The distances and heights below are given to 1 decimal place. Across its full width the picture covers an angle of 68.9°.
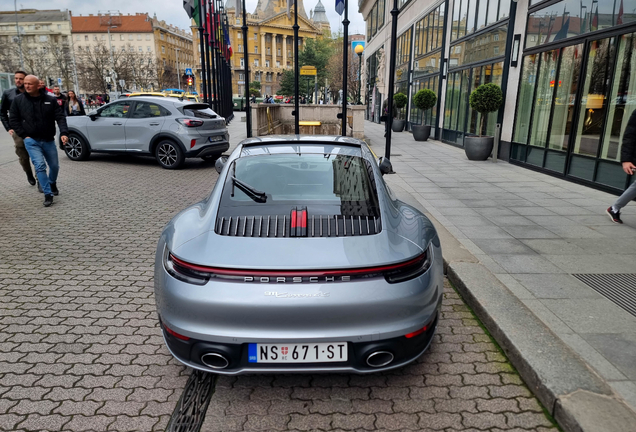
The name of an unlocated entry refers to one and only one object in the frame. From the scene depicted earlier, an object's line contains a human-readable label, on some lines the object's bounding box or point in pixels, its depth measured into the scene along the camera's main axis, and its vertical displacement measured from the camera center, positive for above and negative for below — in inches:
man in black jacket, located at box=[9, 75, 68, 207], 289.3 -17.3
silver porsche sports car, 94.7 -39.4
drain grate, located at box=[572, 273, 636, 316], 153.4 -64.8
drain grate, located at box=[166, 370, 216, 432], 99.7 -69.0
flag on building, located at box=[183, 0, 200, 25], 701.9 +131.2
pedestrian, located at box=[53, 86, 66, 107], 624.9 -0.3
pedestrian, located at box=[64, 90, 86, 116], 640.3 -14.4
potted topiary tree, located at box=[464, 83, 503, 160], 512.4 -9.7
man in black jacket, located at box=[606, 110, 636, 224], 236.5 -25.1
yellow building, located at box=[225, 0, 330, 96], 4685.0 +560.4
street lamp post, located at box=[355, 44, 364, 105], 1391.6 +145.7
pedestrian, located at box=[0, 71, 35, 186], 320.5 -15.5
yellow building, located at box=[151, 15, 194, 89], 4416.8 +511.6
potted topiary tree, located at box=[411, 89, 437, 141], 735.7 -0.6
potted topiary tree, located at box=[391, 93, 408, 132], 934.4 -23.9
